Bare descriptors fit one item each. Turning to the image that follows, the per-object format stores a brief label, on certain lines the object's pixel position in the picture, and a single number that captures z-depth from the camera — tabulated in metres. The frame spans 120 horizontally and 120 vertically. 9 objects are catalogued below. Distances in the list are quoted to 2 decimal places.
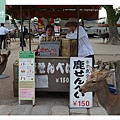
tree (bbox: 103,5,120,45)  21.97
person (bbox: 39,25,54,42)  6.29
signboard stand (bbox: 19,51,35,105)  5.17
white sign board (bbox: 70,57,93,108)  5.02
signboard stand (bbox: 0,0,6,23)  3.26
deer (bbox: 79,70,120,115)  3.68
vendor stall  5.41
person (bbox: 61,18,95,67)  5.39
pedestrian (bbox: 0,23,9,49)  15.78
